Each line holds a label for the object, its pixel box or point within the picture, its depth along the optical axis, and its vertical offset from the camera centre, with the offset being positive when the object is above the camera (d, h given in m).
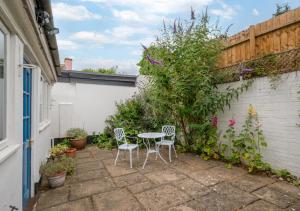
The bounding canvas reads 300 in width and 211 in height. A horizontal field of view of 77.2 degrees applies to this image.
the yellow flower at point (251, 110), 3.87 -0.09
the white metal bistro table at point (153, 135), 4.46 -0.68
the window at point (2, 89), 1.68 +0.17
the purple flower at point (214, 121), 4.53 -0.35
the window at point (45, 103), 4.19 +0.12
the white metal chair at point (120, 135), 4.49 -0.70
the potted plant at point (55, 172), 3.17 -1.10
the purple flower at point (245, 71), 3.85 +0.73
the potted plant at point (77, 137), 6.17 -0.98
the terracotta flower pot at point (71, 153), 4.95 -1.19
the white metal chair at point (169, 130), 5.14 -0.65
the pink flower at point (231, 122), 4.15 -0.35
